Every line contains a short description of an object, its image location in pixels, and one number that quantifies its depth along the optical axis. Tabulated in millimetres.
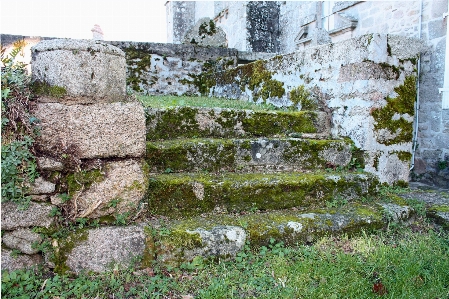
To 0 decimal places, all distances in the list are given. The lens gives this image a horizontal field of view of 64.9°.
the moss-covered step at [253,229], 2490
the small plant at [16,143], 2193
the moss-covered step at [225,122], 3424
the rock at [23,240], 2277
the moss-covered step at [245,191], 2811
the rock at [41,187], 2296
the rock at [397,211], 3185
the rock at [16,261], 2258
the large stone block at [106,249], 2326
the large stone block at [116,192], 2434
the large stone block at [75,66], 2395
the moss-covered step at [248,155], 3123
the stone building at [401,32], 5523
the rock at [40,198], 2324
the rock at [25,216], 2247
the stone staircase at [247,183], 2664
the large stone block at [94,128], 2344
